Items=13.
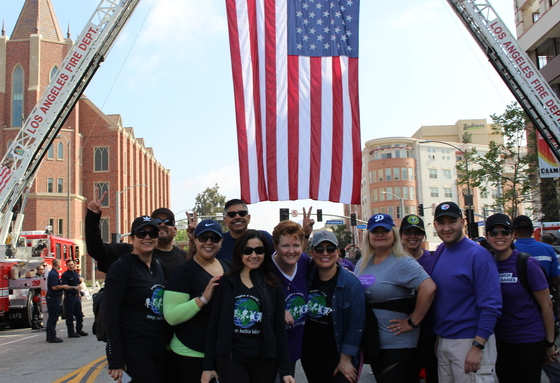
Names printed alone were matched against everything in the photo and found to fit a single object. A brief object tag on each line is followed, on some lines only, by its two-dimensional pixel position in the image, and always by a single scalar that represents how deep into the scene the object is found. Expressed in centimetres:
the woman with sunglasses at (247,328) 400
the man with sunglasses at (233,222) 541
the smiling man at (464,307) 421
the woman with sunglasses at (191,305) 418
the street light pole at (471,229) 1649
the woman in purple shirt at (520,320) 461
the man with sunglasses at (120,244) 534
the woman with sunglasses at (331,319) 441
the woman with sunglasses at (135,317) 429
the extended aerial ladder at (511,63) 1554
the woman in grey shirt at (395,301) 443
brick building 4884
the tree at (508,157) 2728
